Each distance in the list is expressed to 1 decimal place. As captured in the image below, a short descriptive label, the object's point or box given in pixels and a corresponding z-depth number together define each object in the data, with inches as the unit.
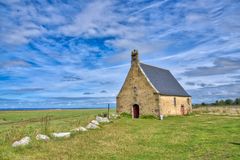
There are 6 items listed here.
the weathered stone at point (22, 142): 397.0
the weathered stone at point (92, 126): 609.1
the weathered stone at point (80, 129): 549.4
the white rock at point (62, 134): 480.9
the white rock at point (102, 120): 759.2
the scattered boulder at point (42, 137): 449.5
